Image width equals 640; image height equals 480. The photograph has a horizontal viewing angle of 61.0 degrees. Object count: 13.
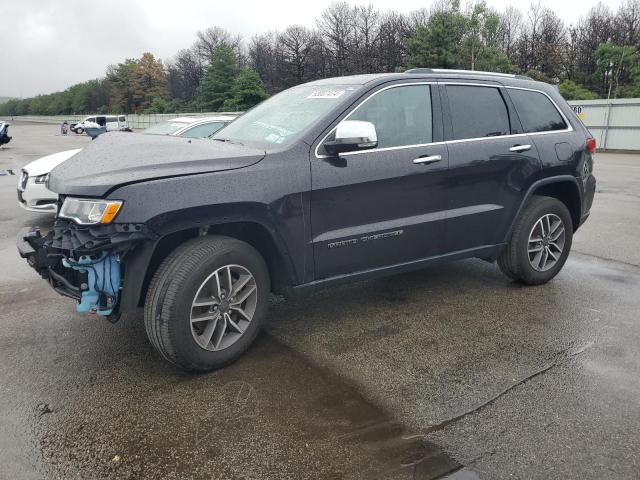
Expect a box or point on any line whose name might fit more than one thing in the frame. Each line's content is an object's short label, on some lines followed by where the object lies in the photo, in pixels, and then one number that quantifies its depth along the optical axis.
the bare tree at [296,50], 66.56
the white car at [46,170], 7.82
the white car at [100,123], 43.22
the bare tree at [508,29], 60.06
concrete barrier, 55.15
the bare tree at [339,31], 68.69
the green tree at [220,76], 59.94
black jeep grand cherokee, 3.24
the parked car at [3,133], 24.39
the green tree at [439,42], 43.97
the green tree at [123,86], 95.06
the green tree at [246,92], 56.09
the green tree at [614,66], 39.88
